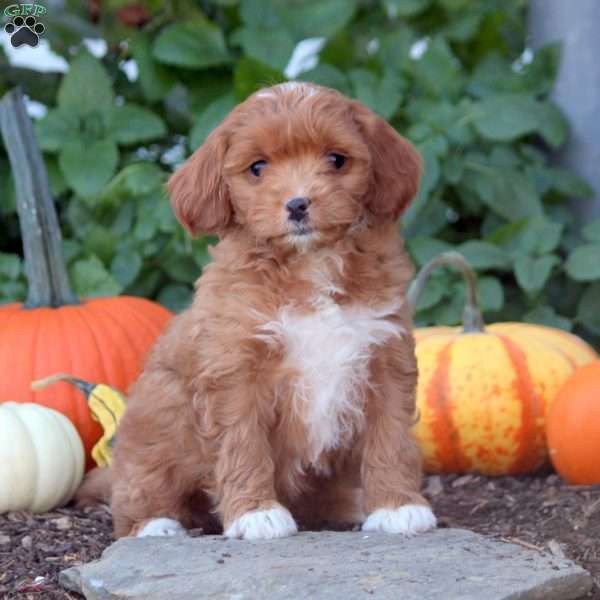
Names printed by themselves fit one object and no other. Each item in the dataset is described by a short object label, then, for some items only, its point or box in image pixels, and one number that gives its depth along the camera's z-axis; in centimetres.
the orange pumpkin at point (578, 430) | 473
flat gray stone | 304
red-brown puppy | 351
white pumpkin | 439
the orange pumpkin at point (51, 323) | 523
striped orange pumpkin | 508
